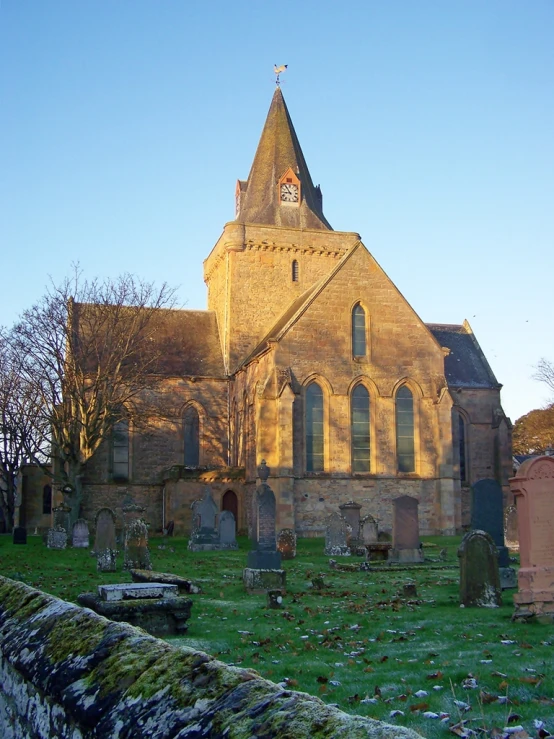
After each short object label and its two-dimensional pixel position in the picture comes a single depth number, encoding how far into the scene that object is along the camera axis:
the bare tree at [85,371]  33.59
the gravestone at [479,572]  12.52
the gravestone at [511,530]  22.17
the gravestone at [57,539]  26.80
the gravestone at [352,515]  26.69
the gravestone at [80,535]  27.42
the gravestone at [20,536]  29.88
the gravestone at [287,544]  22.95
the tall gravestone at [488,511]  17.41
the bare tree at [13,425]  36.03
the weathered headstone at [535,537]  10.98
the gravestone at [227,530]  26.05
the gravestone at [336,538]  23.67
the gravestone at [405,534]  20.62
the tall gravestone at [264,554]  15.06
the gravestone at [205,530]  26.05
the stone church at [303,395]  32.84
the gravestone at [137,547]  18.55
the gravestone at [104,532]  20.19
